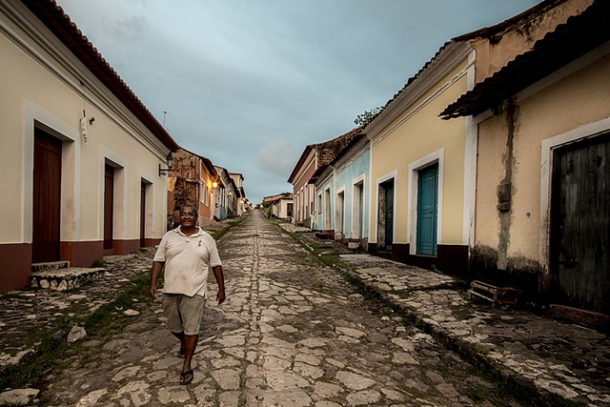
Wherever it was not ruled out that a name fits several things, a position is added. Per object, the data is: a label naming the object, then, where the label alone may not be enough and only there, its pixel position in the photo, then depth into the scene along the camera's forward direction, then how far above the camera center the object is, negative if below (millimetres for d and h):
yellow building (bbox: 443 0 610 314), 3451 +506
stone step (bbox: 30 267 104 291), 4715 -1231
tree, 24222 +6360
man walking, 2539 -629
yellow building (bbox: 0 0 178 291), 4391 +899
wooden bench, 4264 -1199
